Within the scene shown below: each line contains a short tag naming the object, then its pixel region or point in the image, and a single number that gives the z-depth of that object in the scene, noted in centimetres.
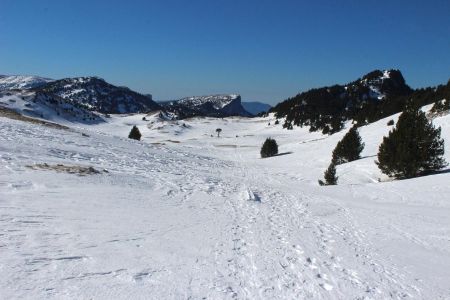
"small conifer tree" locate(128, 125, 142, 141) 6451
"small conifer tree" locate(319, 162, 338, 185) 2960
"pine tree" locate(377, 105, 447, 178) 2619
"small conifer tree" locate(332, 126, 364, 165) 4006
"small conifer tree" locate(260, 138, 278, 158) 6022
